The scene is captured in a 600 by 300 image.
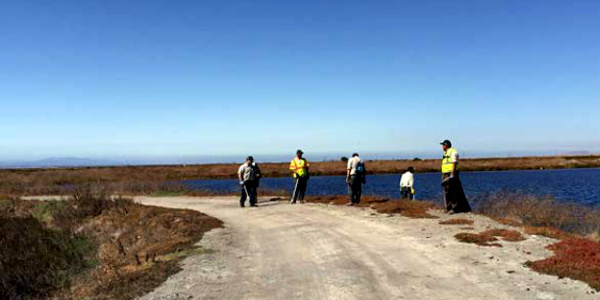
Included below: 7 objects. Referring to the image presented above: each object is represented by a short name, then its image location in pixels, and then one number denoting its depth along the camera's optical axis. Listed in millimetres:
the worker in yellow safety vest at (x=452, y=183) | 16312
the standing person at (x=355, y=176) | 20855
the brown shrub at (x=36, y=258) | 11875
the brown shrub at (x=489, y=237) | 12117
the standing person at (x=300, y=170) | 22156
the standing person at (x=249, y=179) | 21648
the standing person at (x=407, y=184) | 23953
